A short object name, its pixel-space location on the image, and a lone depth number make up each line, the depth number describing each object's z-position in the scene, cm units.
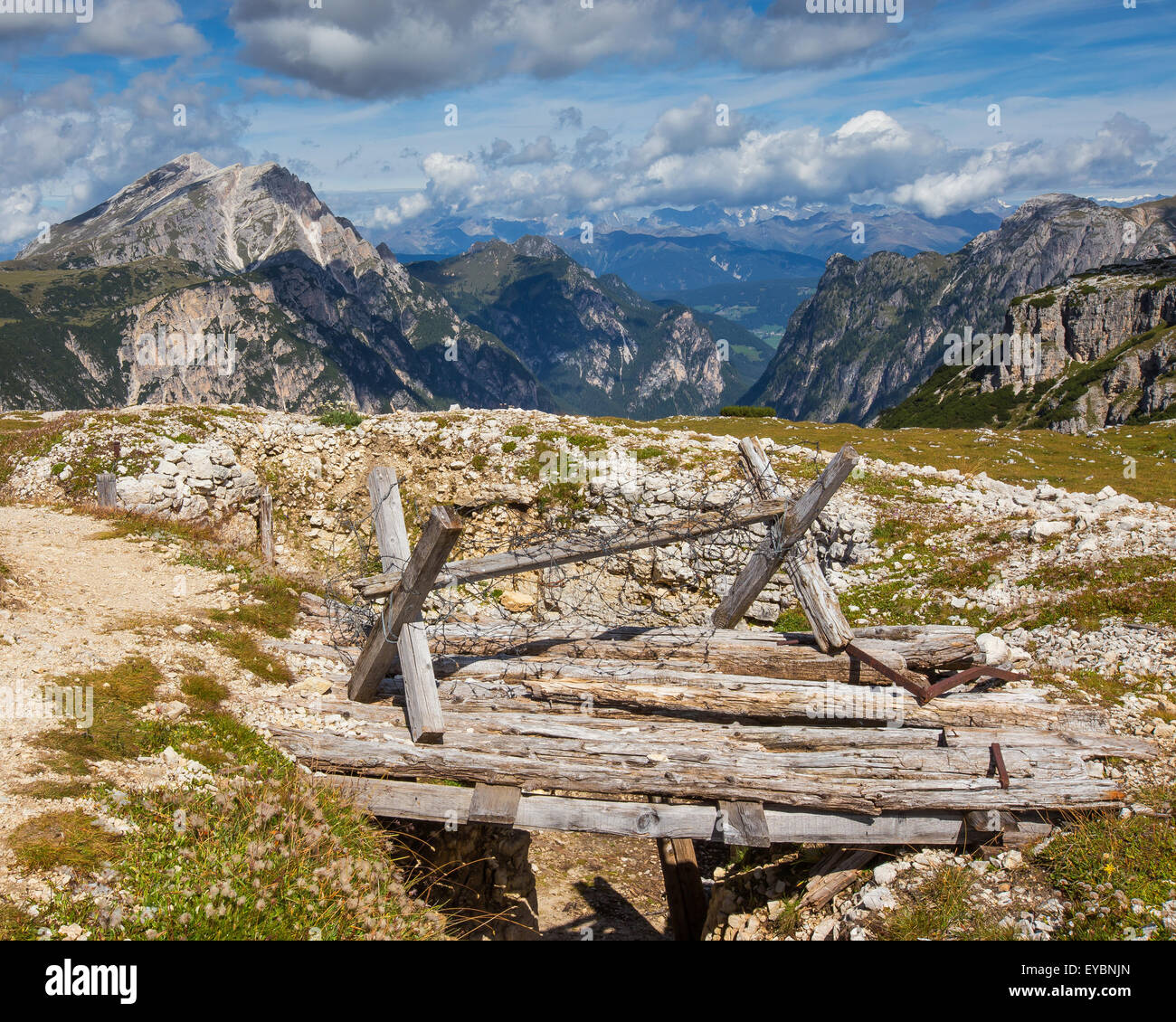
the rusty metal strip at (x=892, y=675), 1023
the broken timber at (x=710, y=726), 882
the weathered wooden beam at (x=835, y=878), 898
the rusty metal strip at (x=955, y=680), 1026
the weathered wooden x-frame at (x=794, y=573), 1092
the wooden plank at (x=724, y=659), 1107
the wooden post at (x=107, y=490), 2081
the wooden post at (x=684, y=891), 1249
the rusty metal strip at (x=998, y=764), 874
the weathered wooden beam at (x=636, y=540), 952
